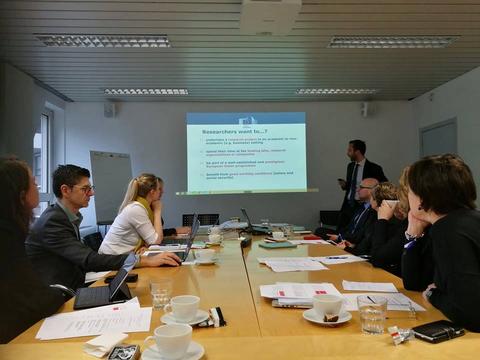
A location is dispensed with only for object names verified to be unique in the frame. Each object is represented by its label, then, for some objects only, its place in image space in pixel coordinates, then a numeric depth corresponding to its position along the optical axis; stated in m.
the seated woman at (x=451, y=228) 1.29
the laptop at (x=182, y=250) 2.52
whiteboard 5.57
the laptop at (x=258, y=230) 3.87
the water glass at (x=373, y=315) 1.23
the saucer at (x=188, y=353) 1.04
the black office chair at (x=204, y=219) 5.31
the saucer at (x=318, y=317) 1.27
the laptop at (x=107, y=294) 1.56
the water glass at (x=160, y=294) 1.52
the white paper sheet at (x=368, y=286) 1.71
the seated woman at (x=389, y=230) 2.30
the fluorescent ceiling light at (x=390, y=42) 3.90
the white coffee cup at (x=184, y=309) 1.29
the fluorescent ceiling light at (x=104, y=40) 3.76
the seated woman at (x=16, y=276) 1.39
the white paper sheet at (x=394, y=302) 1.45
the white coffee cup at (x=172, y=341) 1.00
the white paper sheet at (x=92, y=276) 2.64
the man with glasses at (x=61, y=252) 2.11
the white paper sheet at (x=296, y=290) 1.55
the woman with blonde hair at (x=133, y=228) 3.02
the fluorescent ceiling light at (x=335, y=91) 5.80
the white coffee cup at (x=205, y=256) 2.38
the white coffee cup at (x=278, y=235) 3.31
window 5.56
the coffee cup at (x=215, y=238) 3.19
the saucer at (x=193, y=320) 1.29
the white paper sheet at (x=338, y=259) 2.34
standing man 5.48
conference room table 1.08
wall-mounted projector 3.03
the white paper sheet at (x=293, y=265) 2.14
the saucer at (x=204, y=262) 2.37
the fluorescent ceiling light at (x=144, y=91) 5.63
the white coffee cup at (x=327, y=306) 1.29
